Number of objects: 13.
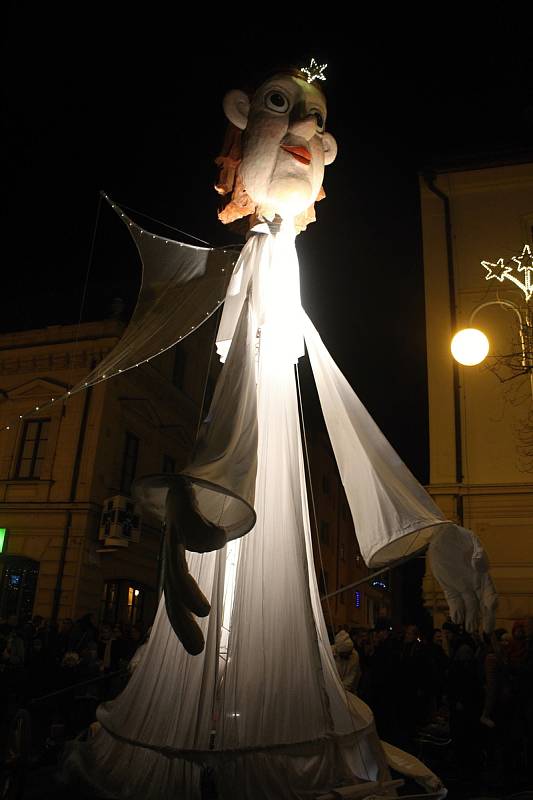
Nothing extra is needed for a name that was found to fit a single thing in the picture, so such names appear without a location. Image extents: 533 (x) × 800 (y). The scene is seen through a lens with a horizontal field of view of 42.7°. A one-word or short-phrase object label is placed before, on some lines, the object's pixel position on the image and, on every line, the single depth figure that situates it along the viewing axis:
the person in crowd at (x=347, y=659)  6.86
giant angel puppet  3.30
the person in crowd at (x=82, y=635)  8.96
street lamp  6.95
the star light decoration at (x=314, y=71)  5.01
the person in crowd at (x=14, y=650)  8.19
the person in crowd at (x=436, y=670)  6.54
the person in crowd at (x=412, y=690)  6.29
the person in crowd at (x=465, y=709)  6.02
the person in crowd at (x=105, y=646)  8.85
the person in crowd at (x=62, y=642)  8.71
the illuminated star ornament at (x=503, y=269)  7.90
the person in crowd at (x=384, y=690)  6.30
